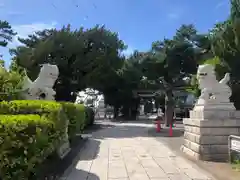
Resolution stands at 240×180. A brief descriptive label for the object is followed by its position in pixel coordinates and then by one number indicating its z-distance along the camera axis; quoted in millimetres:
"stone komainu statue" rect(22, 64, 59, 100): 6571
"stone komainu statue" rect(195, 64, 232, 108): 5506
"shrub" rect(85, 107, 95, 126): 12517
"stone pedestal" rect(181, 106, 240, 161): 5170
